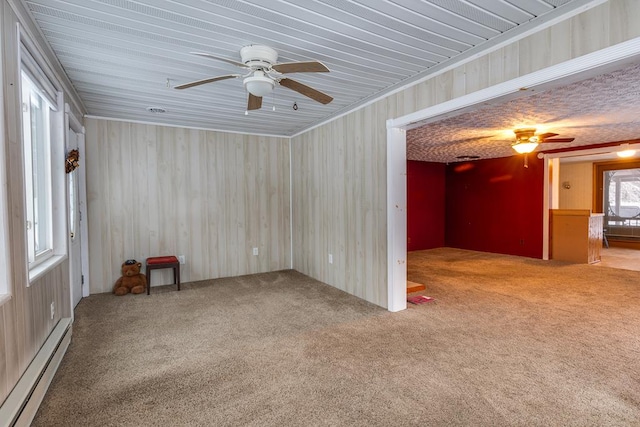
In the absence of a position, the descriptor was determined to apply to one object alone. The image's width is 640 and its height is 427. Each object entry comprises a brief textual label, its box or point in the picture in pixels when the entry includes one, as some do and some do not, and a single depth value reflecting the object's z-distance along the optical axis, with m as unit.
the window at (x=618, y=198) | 8.30
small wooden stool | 4.12
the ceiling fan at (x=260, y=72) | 2.28
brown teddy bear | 4.12
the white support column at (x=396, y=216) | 3.37
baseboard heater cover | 1.52
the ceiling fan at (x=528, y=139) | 4.69
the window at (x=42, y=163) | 2.24
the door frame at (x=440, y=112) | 1.78
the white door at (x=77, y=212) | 3.47
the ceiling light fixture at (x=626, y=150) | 5.63
